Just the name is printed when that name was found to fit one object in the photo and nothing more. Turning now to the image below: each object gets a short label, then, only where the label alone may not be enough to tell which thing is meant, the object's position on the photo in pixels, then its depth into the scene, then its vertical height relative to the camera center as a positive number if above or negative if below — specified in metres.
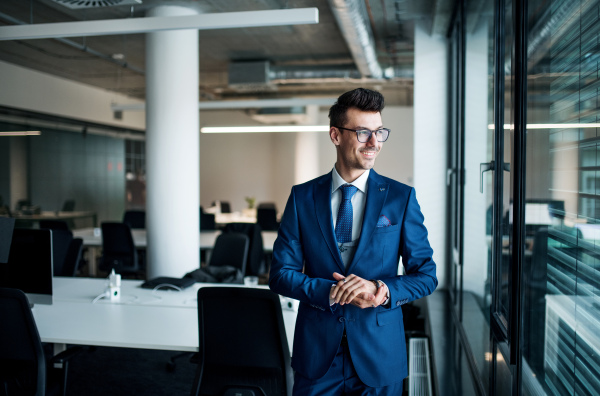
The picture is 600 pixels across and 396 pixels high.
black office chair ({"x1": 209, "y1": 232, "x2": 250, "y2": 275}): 4.82 -0.61
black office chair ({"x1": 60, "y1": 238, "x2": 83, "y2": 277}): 4.82 -0.68
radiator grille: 2.94 -1.06
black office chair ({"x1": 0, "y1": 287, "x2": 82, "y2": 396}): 2.60 -0.83
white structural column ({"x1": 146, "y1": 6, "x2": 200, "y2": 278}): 5.77 +0.38
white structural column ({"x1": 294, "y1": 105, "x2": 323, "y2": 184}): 12.83 +0.62
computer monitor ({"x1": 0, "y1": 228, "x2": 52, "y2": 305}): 3.41 -0.52
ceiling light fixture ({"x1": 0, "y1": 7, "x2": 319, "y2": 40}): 3.51 +1.06
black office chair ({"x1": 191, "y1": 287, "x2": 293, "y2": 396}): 2.36 -0.72
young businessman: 1.72 -0.27
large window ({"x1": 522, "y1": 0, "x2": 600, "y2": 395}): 1.42 -0.07
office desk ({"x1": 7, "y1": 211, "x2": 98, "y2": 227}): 8.94 -0.60
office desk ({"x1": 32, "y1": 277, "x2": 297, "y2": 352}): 2.85 -0.82
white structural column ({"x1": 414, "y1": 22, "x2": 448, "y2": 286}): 6.20 +0.54
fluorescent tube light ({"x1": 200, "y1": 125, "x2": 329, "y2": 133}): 10.74 +1.06
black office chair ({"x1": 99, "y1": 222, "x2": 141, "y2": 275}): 6.71 -0.83
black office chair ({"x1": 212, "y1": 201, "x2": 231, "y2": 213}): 12.51 -0.60
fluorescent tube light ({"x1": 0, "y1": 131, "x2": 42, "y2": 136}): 8.48 +0.79
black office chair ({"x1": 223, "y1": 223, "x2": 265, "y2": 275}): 5.86 -0.67
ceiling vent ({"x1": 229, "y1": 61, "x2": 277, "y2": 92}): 8.84 +1.75
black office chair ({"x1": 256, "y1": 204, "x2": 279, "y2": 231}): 8.35 -0.58
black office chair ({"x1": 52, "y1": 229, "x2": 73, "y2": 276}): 4.88 -0.60
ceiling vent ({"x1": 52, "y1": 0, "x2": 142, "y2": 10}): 3.55 +1.18
